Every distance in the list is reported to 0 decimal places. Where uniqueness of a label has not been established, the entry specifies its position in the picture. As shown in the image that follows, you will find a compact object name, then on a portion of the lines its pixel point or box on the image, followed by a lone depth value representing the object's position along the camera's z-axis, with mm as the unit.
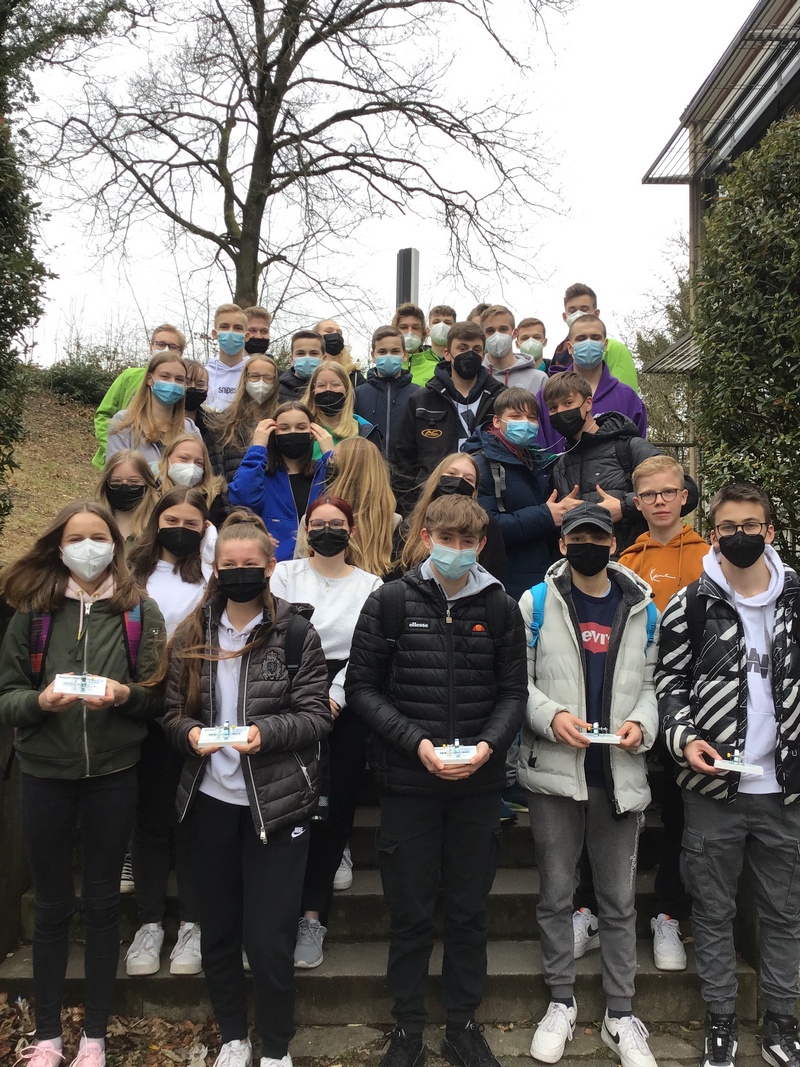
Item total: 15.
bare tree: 14281
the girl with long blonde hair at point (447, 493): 4203
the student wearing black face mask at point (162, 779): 3709
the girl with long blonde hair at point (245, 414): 5521
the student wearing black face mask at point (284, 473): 4766
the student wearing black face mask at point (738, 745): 3385
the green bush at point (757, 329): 5469
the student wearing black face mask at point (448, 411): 5582
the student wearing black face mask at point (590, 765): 3486
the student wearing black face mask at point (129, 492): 4297
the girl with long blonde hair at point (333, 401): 5336
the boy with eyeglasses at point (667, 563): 4012
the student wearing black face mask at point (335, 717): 3781
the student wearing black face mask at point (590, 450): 4738
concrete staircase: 3682
